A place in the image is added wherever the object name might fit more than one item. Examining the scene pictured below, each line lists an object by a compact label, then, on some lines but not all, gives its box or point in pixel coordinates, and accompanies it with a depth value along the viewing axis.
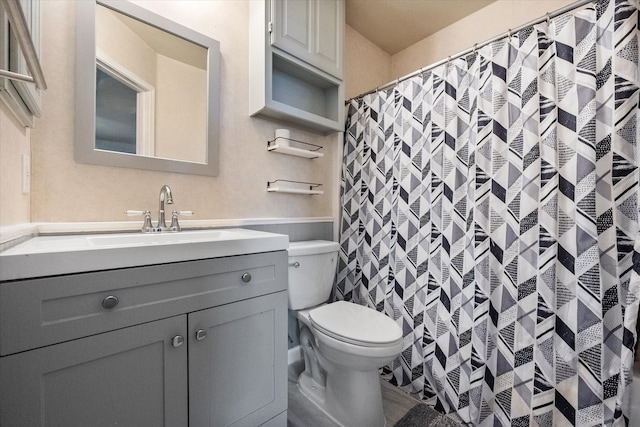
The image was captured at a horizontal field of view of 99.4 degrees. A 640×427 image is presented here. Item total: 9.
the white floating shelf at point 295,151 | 1.62
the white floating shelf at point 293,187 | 1.65
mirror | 1.10
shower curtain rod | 1.08
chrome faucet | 1.20
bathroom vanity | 0.64
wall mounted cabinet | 1.47
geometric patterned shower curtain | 1.02
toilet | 1.20
